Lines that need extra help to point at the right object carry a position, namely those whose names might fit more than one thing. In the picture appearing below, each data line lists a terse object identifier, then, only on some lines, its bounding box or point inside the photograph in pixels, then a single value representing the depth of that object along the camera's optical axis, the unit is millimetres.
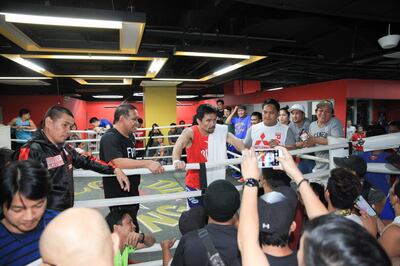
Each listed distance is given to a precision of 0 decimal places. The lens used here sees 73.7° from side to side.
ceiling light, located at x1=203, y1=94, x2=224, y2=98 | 16953
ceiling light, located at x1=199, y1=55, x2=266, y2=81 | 5668
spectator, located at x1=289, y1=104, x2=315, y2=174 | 3852
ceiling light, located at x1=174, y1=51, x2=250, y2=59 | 4926
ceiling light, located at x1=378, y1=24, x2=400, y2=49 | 4096
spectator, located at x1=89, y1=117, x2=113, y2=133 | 9093
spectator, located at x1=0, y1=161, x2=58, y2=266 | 1262
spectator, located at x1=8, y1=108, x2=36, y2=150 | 7238
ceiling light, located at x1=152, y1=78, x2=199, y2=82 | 8172
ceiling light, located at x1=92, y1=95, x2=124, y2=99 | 15686
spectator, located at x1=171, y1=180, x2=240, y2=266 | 1289
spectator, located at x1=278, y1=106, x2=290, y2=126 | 4863
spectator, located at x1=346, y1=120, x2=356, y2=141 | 7631
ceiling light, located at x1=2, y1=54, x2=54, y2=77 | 5038
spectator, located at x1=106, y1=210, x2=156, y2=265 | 2006
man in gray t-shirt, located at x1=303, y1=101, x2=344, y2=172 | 3441
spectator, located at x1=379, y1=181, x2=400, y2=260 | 1402
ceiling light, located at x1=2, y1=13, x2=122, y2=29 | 2865
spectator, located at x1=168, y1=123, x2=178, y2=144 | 8477
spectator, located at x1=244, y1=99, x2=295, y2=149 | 3358
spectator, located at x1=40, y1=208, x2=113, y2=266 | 754
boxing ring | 1928
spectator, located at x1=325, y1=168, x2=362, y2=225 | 1554
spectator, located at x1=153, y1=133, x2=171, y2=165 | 8077
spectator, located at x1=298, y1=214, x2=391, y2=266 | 638
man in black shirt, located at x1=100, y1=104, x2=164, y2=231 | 2416
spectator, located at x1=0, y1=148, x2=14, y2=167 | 1998
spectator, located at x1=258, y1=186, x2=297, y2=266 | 1138
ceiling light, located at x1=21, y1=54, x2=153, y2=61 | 4918
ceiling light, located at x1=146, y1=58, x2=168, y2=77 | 5782
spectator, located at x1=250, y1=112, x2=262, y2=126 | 5906
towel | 2930
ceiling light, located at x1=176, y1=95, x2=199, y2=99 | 17039
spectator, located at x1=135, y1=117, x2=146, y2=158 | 7644
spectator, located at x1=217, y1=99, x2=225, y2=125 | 8144
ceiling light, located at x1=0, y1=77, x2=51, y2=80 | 7764
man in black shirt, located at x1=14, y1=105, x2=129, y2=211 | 1845
